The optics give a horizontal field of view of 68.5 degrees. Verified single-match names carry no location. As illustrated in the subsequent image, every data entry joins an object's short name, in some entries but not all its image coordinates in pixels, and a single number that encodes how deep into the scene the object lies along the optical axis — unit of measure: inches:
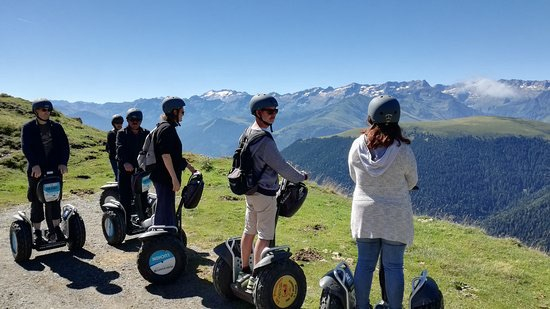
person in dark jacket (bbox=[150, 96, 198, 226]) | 308.0
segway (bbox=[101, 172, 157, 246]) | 412.2
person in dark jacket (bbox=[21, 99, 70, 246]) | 374.6
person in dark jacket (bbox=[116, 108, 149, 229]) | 450.0
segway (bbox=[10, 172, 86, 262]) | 374.3
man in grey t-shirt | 239.8
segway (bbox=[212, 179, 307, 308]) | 249.1
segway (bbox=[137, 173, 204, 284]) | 313.7
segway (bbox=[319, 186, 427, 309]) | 220.8
